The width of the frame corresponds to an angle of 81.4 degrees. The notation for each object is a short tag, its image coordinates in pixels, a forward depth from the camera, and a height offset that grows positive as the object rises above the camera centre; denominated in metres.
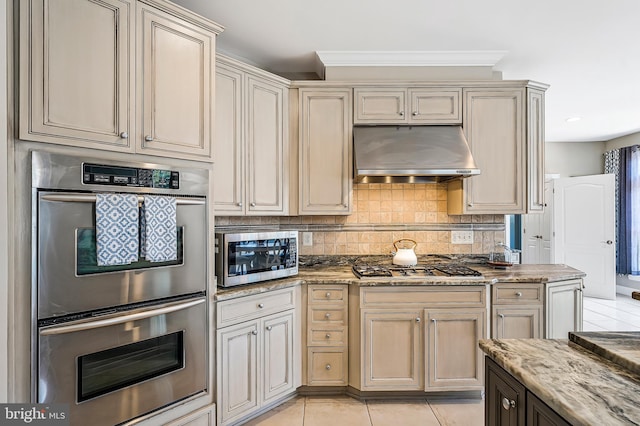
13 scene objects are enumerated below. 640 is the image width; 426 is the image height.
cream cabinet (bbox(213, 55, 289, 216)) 2.54 +0.52
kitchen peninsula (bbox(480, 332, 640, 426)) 0.91 -0.47
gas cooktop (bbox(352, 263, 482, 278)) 2.72 -0.45
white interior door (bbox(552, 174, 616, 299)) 5.80 -0.24
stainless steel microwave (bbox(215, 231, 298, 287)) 2.31 -0.29
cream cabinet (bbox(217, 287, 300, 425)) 2.21 -0.90
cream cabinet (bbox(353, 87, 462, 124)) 3.01 +0.88
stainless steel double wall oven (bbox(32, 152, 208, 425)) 1.51 -0.42
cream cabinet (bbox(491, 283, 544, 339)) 2.71 -0.71
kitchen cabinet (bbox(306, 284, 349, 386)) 2.69 -0.88
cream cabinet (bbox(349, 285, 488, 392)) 2.61 -0.87
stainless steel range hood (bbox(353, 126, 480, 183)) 2.80 +0.47
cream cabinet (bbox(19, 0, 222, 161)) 1.50 +0.63
